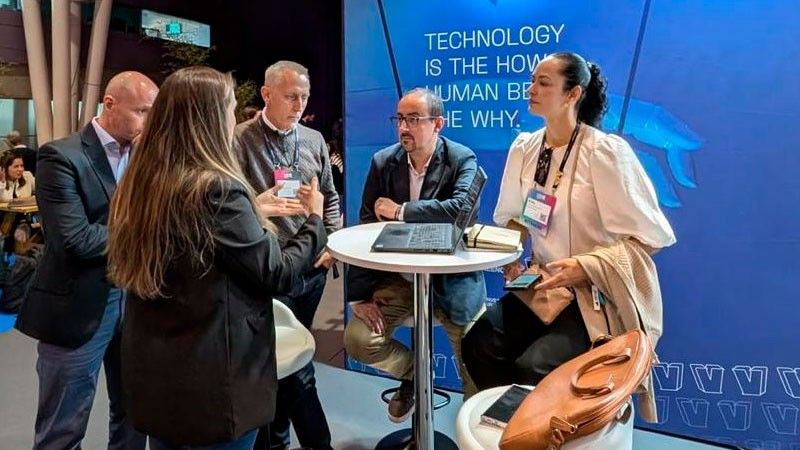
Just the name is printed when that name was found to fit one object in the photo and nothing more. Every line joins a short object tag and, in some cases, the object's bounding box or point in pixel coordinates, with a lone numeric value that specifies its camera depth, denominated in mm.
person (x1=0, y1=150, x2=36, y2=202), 5855
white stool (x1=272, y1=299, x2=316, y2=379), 1730
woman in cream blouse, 1701
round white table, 1560
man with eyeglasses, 2240
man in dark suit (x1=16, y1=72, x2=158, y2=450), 1728
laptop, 1705
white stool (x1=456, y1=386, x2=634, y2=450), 1173
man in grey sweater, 2223
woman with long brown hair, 1266
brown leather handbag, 1138
